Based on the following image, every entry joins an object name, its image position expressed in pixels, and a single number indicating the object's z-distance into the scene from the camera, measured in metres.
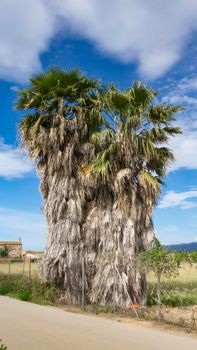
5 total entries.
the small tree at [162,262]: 11.41
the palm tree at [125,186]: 14.77
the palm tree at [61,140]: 15.71
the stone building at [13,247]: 50.78
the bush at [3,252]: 47.88
